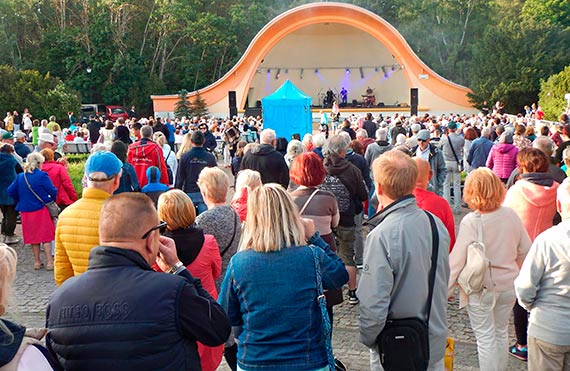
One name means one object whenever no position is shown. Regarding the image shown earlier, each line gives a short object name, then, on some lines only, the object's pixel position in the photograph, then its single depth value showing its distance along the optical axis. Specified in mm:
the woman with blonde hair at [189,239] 3312
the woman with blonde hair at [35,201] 7160
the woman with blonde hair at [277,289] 2596
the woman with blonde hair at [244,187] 4660
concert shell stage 31672
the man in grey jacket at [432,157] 8344
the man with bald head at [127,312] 2051
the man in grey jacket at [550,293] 3045
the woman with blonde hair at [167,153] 8800
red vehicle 29031
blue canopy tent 18391
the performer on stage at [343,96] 33906
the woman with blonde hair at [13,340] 1854
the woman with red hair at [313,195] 4320
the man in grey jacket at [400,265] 2877
